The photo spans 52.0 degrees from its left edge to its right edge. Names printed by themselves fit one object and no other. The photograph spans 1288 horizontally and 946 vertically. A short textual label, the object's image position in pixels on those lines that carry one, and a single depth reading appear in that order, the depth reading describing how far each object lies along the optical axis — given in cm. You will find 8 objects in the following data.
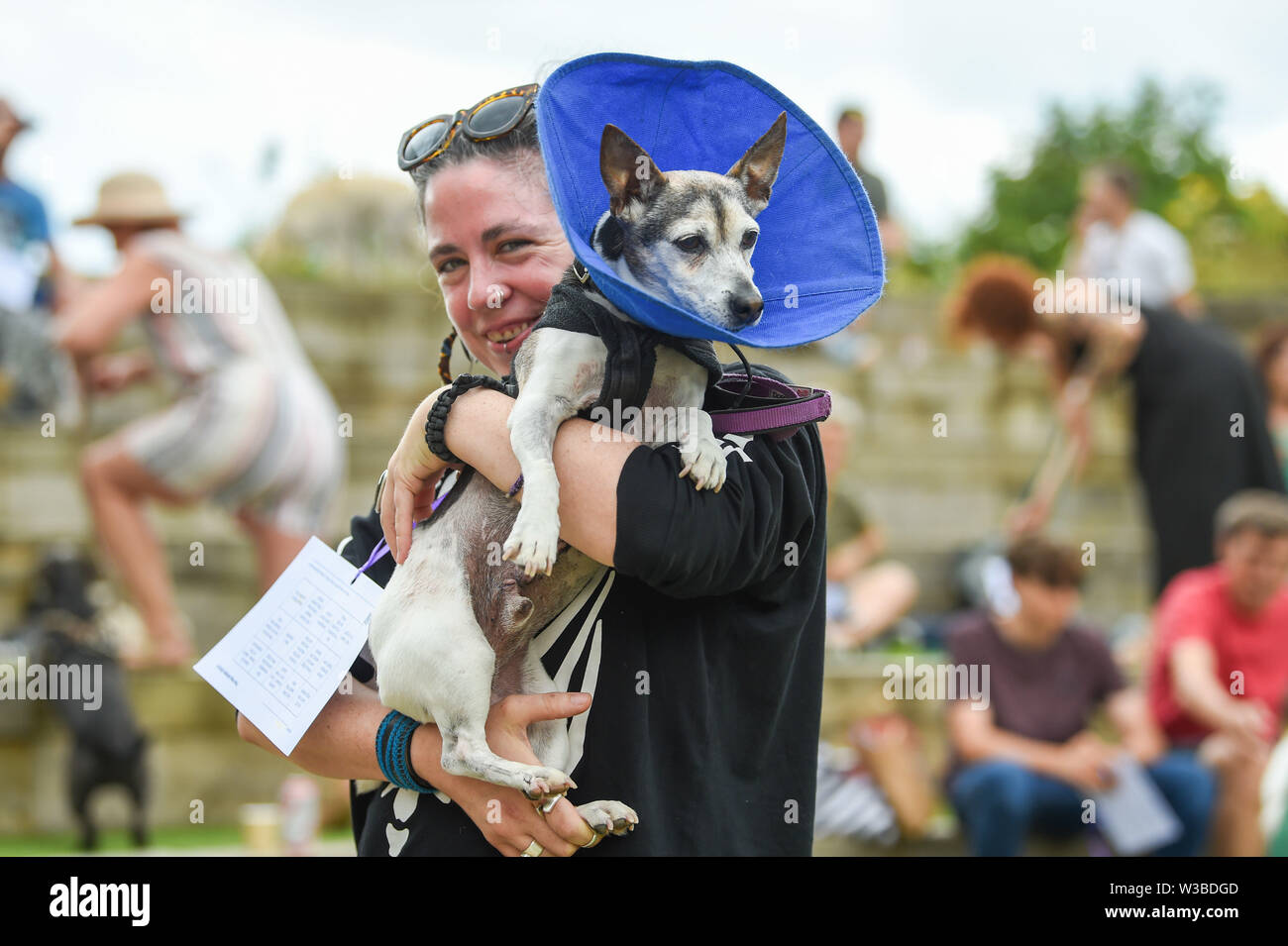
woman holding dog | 175
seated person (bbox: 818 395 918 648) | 692
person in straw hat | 628
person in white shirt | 760
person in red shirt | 541
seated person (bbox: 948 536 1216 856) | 524
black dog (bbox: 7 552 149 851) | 567
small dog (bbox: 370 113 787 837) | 181
